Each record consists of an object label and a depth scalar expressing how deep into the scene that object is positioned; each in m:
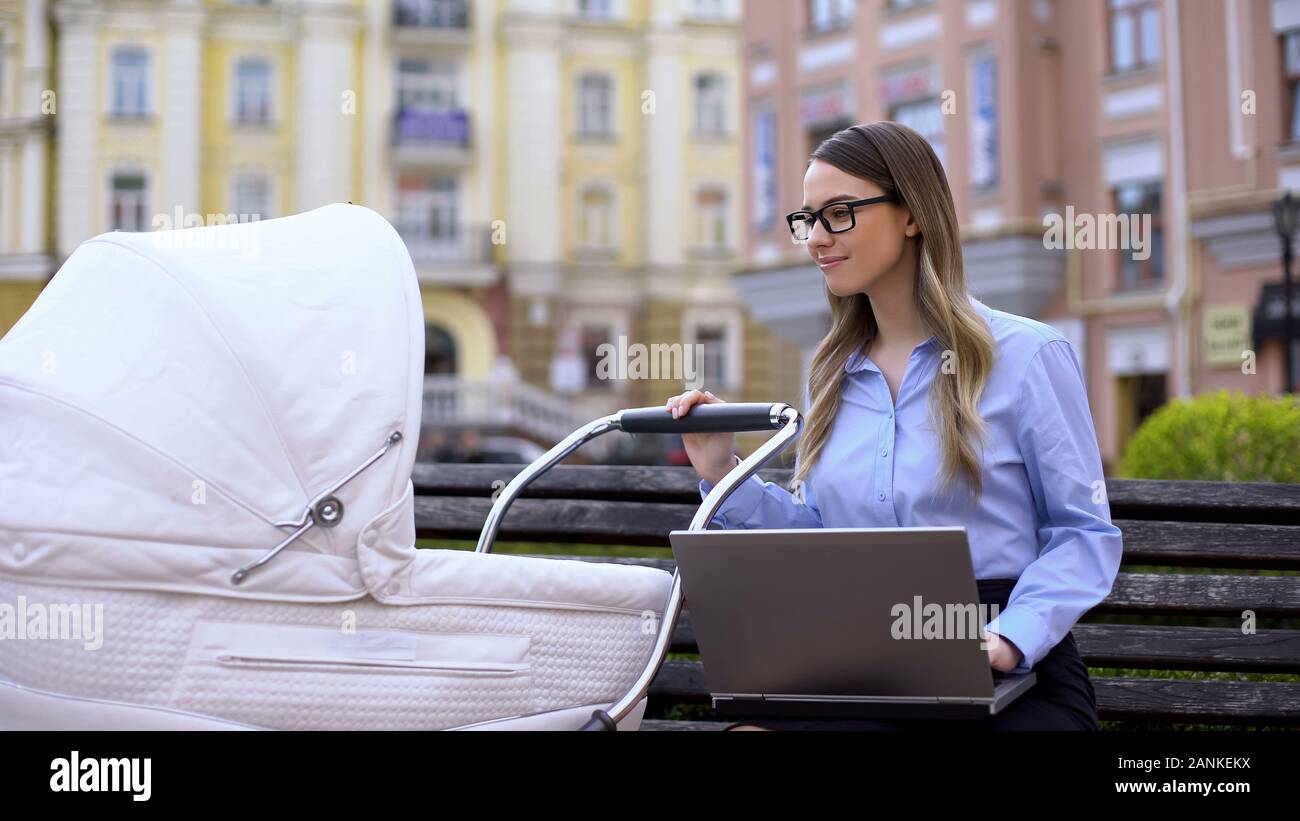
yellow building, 30.62
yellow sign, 18.03
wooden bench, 3.33
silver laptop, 2.24
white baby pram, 2.26
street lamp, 12.13
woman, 2.54
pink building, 17.88
